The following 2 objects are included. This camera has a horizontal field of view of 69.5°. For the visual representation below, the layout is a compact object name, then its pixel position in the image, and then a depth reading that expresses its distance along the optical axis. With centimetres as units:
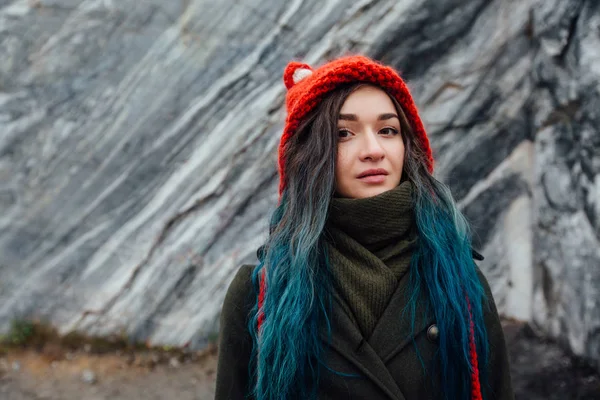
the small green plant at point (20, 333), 339
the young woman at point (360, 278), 140
